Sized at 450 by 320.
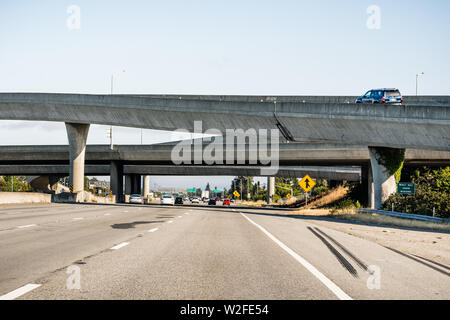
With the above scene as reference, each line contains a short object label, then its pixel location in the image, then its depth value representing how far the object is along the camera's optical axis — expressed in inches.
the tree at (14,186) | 7165.4
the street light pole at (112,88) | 2345.0
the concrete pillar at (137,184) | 4554.6
